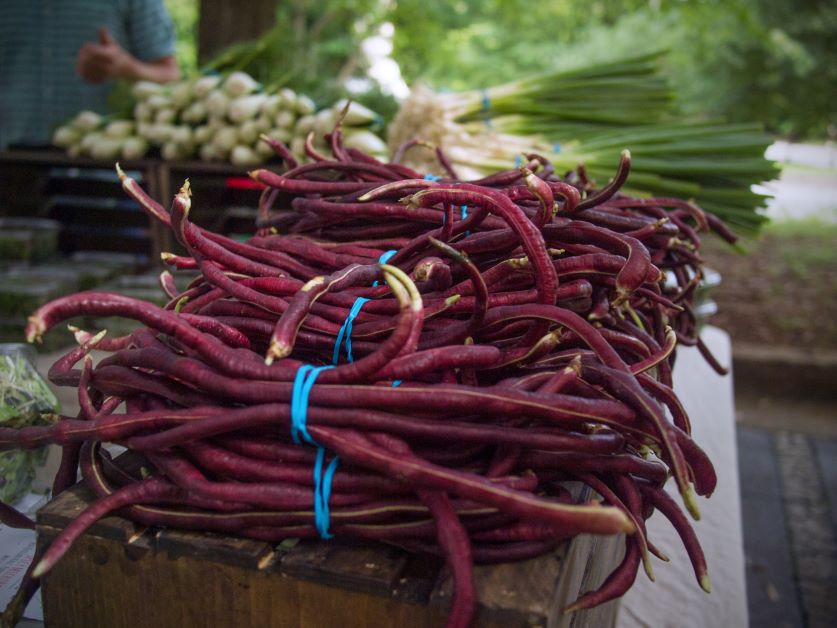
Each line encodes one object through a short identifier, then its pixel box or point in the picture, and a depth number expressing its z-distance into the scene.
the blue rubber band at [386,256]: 1.26
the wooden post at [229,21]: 5.45
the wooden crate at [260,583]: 0.92
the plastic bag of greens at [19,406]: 1.52
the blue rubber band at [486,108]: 3.13
